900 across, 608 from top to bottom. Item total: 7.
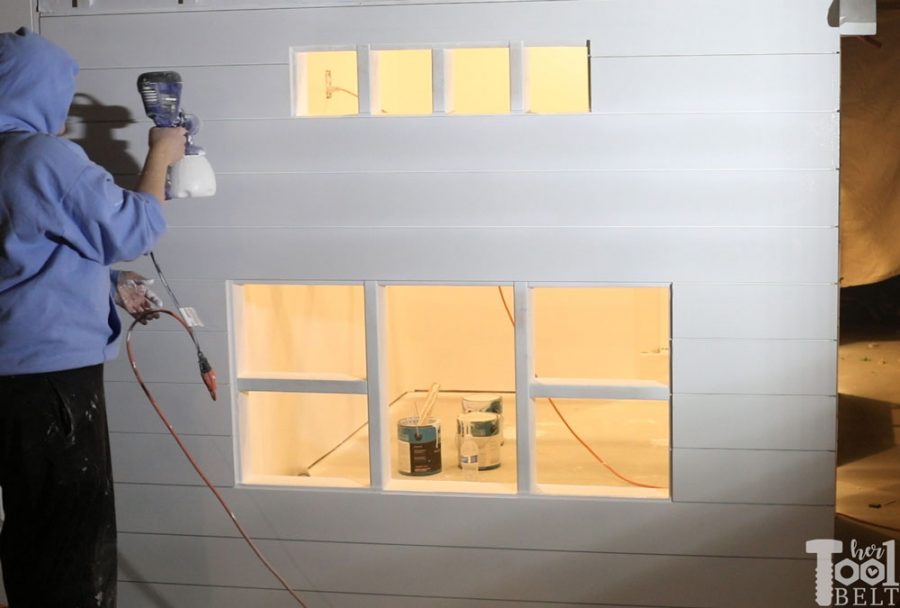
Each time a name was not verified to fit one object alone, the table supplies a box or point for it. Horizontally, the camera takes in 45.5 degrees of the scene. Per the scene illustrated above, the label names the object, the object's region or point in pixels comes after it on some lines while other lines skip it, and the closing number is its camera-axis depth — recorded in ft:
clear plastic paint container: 10.07
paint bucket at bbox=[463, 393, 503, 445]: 10.96
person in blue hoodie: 6.52
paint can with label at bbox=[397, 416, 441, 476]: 9.61
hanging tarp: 12.96
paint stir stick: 11.24
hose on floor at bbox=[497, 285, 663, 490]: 9.74
